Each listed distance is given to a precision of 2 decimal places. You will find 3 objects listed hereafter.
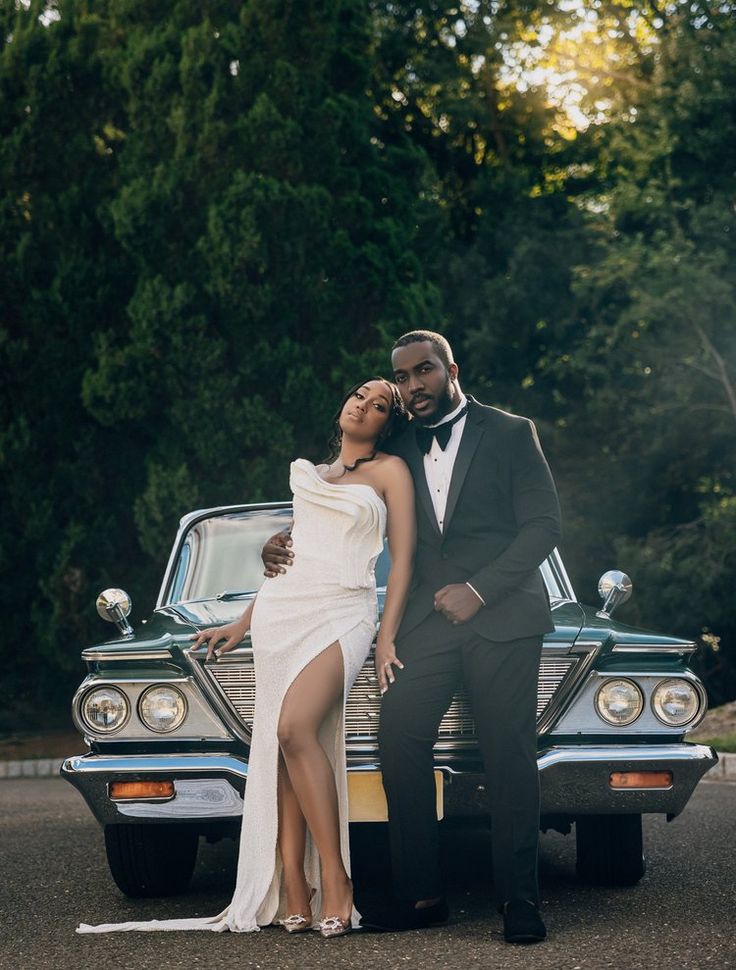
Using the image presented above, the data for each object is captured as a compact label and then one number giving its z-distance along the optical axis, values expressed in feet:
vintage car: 17.22
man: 16.02
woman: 16.34
